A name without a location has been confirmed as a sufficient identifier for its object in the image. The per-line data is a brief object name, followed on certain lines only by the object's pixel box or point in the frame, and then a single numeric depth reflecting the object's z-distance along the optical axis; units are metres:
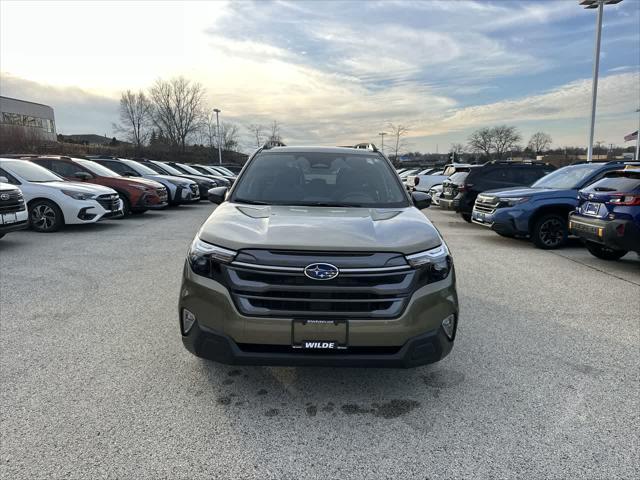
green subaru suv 2.74
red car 12.25
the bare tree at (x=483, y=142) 82.38
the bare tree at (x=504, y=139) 81.20
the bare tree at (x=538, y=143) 84.38
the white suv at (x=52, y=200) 9.85
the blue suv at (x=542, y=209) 9.02
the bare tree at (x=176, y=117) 74.38
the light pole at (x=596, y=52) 17.38
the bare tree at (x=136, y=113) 75.31
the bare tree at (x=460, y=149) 80.81
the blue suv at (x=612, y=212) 6.32
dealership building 65.31
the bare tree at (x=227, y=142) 77.88
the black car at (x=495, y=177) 12.50
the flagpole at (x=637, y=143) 26.46
